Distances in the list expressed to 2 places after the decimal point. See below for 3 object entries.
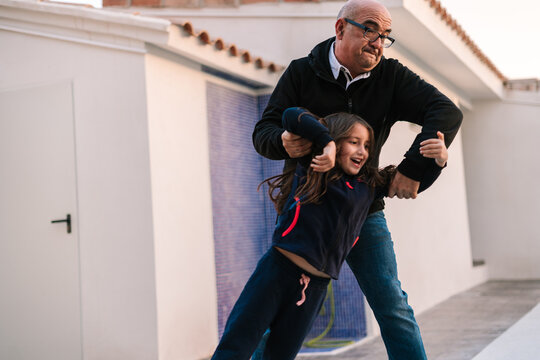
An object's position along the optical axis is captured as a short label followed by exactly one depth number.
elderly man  2.48
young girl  2.22
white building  5.09
